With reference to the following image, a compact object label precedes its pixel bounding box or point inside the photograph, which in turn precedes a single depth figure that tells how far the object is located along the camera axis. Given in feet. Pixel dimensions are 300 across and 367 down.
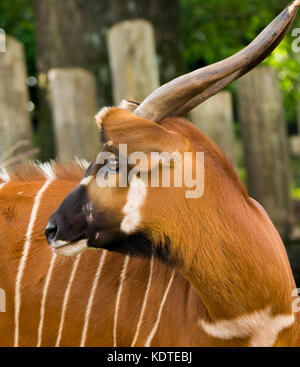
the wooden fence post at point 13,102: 30.37
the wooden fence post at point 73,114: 31.07
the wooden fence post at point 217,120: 31.73
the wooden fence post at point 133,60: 28.99
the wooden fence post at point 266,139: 32.99
